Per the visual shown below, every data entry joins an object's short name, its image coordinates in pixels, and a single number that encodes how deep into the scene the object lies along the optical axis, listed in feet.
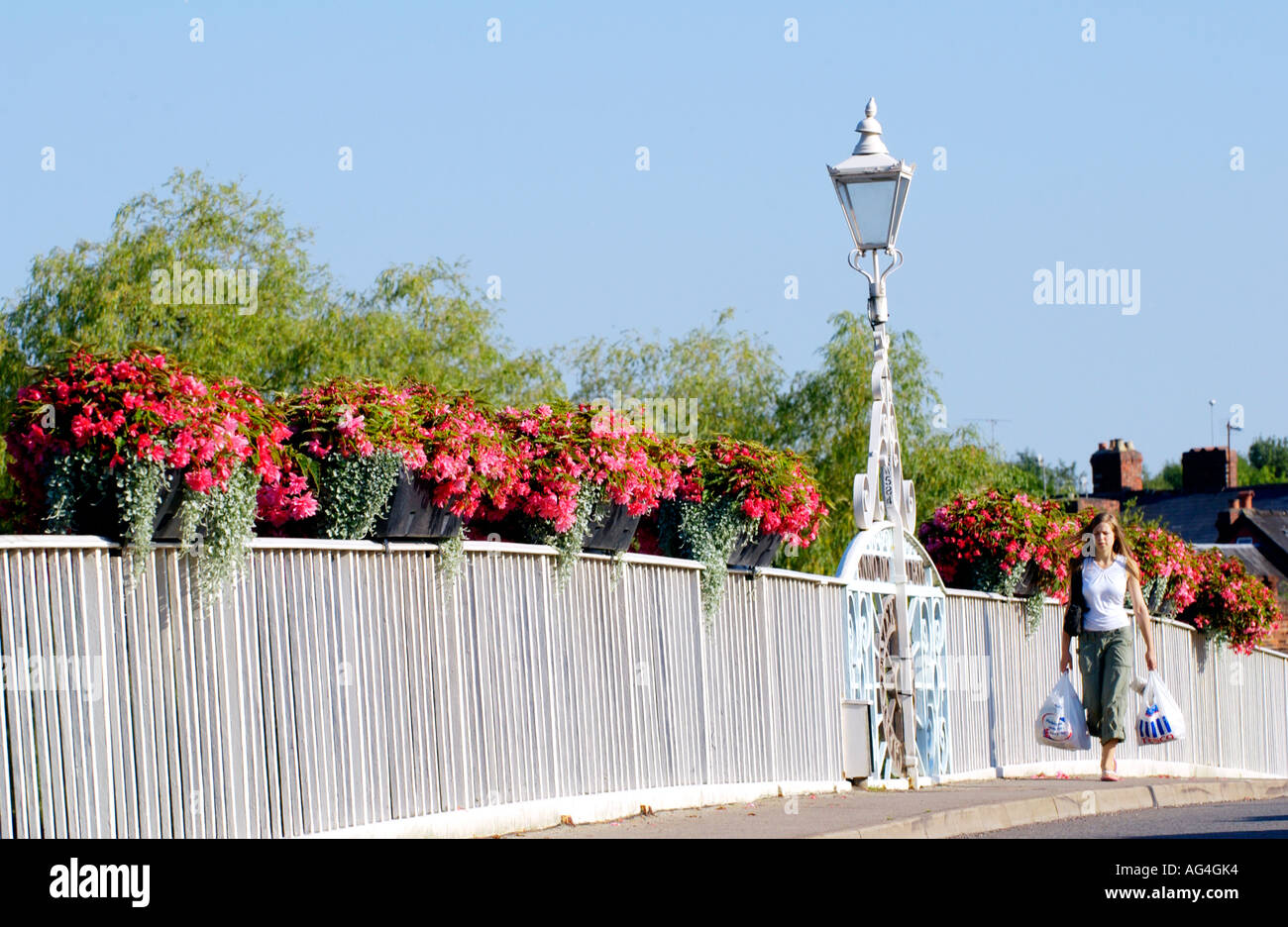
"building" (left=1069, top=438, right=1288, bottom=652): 169.37
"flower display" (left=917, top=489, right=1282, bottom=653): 56.59
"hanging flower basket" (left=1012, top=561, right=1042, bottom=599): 58.65
